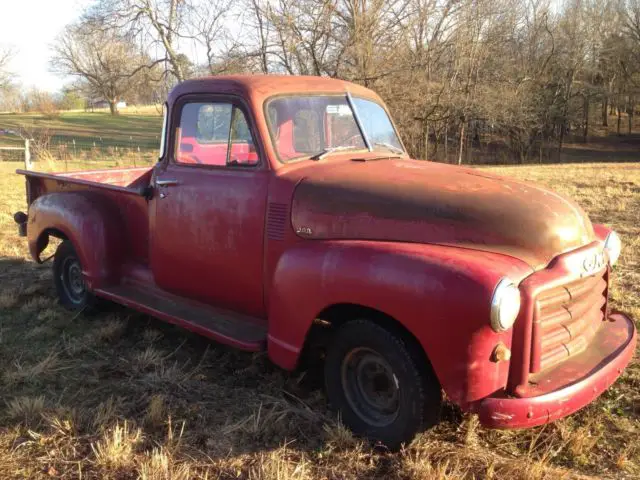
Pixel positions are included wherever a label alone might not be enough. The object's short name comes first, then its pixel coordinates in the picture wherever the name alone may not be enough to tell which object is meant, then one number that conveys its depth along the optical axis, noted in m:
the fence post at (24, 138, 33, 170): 16.62
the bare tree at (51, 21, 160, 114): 25.98
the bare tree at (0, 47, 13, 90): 44.94
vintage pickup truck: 2.49
